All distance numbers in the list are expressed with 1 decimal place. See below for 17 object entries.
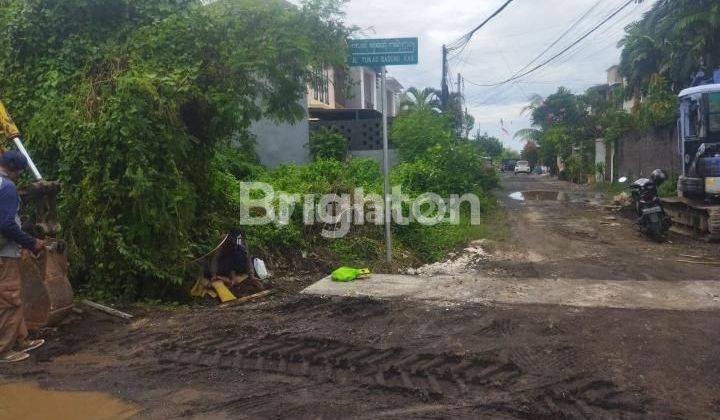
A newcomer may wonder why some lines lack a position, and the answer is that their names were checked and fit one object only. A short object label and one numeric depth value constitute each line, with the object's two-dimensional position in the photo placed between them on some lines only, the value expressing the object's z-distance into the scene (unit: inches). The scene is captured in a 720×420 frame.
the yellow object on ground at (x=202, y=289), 283.6
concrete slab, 246.7
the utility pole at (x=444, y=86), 1139.3
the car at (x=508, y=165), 2906.0
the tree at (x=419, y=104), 756.6
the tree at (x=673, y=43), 809.5
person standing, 199.0
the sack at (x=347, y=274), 299.4
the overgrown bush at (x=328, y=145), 671.1
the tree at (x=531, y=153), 2737.2
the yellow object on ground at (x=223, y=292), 278.3
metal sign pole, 335.3
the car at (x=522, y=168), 2474.2
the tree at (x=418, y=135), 686.5
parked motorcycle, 448.1
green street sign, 330.6
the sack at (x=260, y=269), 309.4
